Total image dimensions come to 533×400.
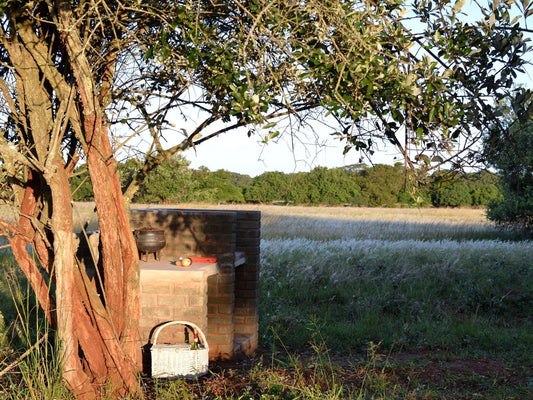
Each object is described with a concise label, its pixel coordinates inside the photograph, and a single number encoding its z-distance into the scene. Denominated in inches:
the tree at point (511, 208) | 679.7
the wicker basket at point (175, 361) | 210.4
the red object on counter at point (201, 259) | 236.3
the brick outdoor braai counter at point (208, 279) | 220.5
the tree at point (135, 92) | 143.9
